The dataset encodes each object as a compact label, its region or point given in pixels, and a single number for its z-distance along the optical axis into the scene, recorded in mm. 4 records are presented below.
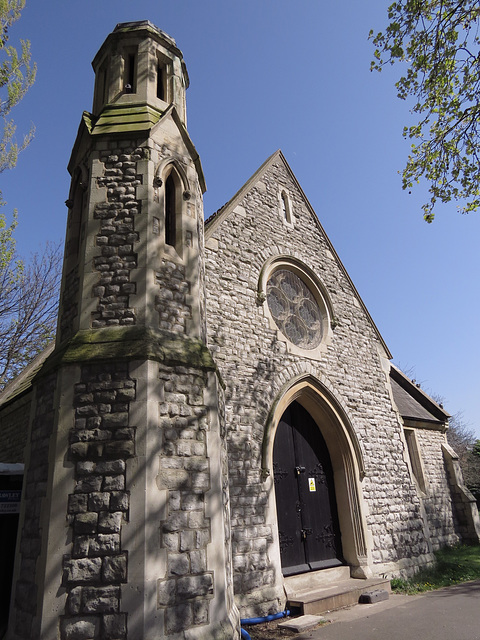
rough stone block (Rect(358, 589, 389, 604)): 7355
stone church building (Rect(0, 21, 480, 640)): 4355
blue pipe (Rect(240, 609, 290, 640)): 5723
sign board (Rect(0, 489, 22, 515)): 5797
